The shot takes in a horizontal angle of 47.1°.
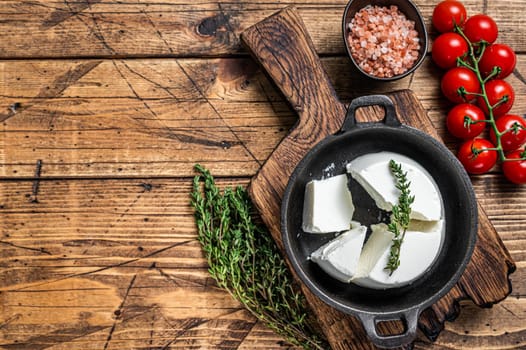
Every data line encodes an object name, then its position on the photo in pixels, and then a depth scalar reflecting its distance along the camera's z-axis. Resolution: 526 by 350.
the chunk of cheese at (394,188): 1.22
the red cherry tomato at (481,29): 1.42
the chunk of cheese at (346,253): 1.21
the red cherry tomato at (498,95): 1.41
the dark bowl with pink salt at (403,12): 1.38
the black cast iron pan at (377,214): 1.22
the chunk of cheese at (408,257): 1.21
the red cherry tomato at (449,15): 1.44
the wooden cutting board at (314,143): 1.36
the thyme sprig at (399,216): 1.17
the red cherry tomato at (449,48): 1.42
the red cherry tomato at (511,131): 1.39
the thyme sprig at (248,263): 1.38
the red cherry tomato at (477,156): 1.39
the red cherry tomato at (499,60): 1.41
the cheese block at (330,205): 1.23
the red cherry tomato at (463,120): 1.40
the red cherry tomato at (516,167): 1.41
